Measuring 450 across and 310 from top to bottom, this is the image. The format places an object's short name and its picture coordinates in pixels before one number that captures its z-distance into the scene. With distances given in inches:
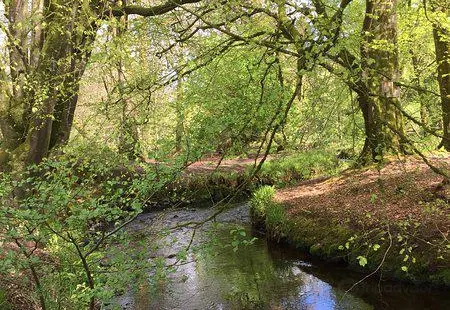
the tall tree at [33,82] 285.0
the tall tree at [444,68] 410.3
